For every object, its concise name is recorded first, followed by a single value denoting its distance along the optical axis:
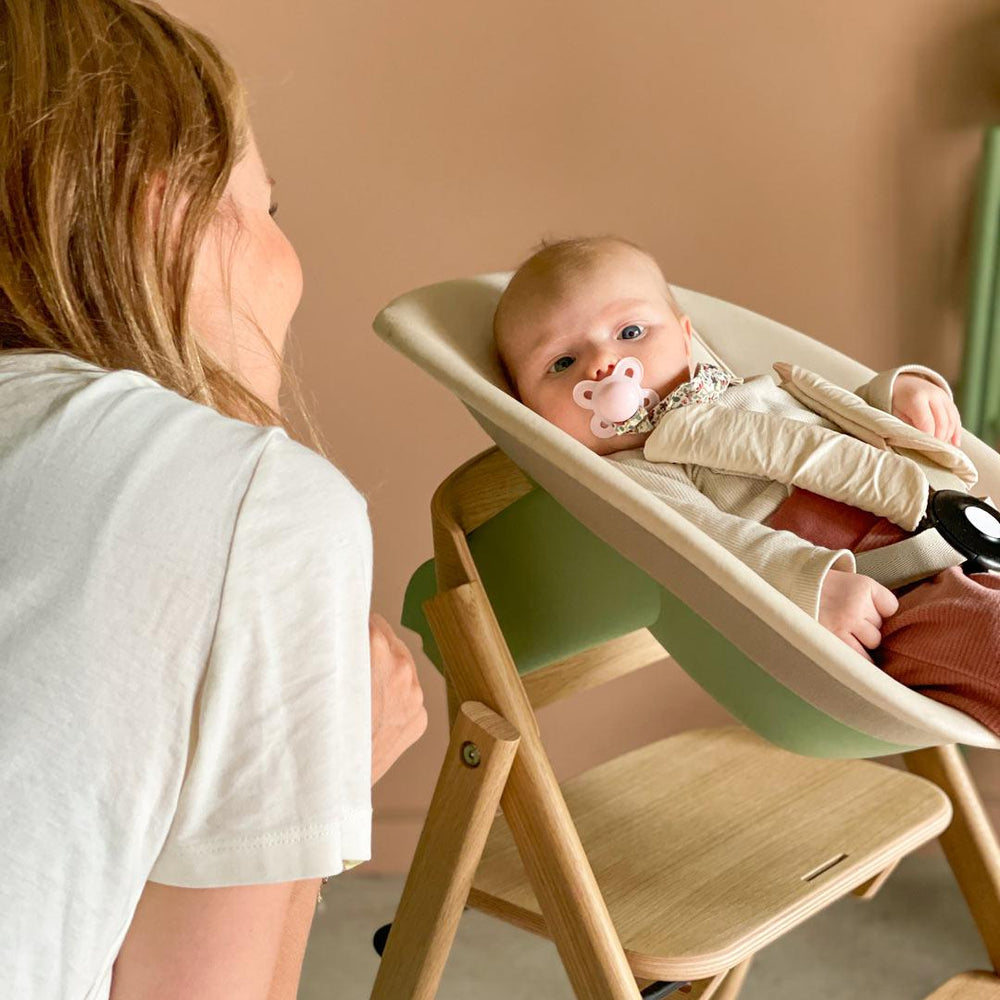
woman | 0.55
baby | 1.06
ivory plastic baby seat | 1.03
